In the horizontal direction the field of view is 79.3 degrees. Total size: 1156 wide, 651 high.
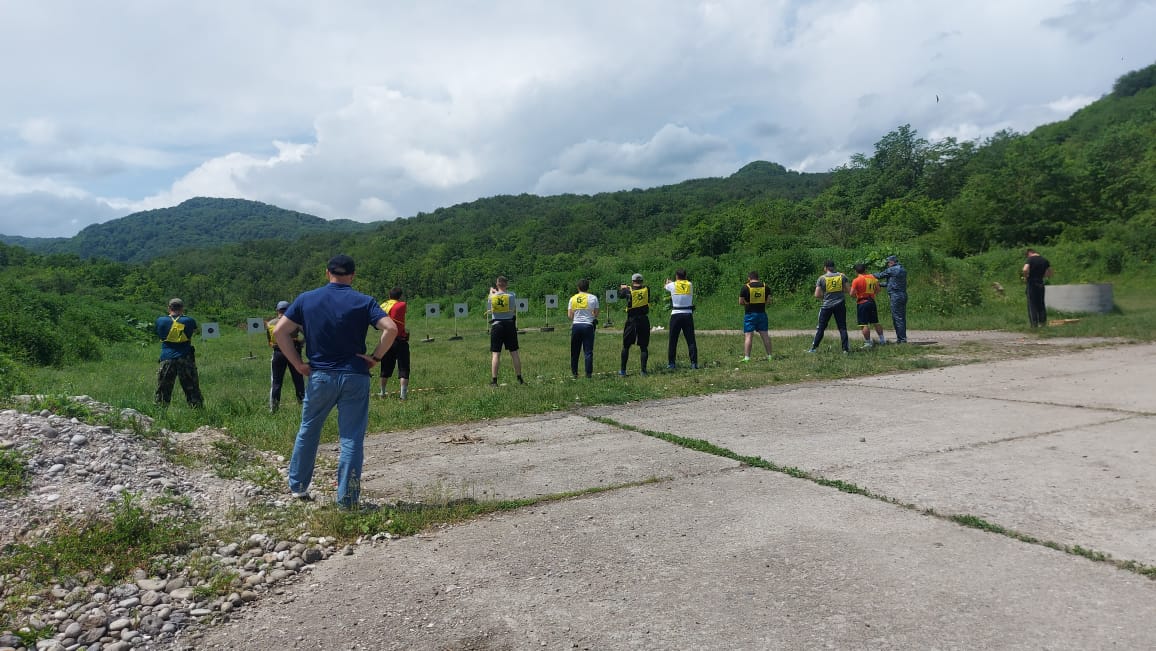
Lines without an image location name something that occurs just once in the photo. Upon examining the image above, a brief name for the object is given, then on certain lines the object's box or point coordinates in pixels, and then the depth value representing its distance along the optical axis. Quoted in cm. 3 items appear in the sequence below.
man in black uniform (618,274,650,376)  1158
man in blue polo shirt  510
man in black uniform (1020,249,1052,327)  1515
